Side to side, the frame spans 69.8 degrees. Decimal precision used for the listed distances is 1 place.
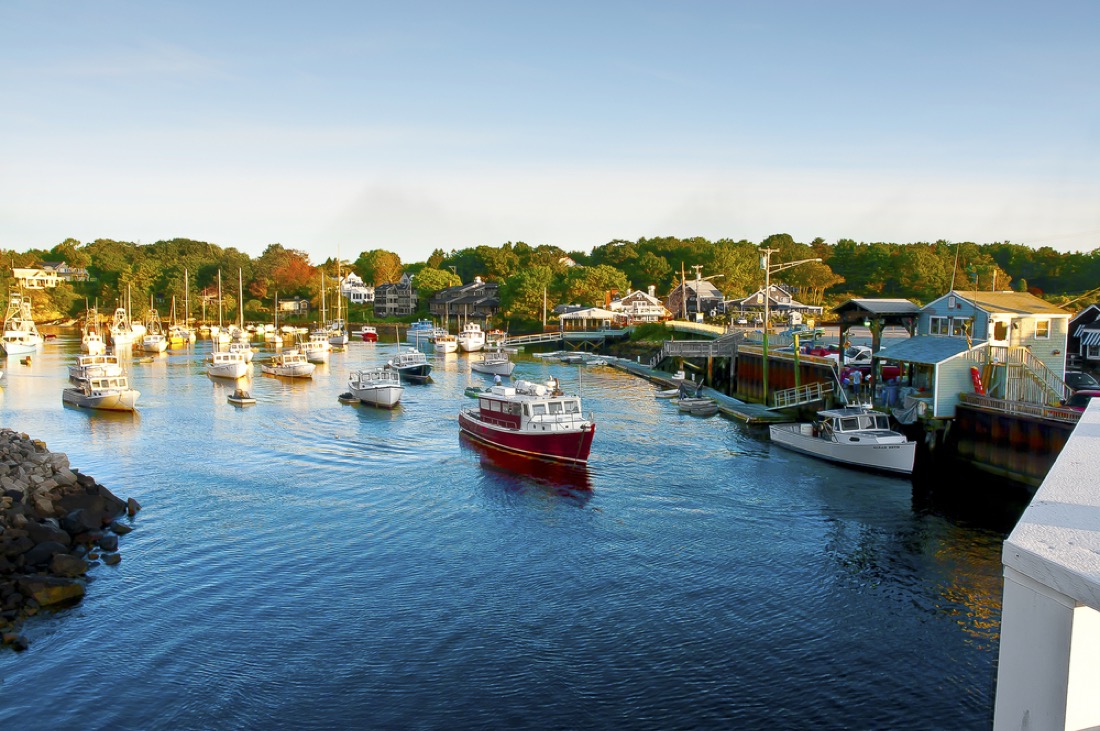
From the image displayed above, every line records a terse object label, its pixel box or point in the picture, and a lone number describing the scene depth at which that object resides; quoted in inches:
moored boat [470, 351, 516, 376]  3295.8
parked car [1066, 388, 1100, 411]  1426.8
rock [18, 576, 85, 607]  887.1
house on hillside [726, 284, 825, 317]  3720.5
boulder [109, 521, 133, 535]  1141.7
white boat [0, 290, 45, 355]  3927.2
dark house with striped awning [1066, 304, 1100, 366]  2096.5
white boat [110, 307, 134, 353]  4577.3
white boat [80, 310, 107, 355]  3897.6
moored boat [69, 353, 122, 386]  2346.2
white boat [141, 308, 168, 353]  4269.2
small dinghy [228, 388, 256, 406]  2370.6
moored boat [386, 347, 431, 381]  3011.8
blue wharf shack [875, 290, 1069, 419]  1477.6
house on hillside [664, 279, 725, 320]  4864.7
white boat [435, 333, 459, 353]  4215.1
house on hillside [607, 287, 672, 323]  5167.3
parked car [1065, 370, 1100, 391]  1643.7
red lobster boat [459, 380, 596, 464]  1576.0
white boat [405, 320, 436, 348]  5035.4
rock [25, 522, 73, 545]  1008.2
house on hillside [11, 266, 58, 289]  6328.3
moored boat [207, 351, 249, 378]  2980.3
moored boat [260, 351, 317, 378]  3041.3
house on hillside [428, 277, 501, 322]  5940.0
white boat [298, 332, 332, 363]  3791.8
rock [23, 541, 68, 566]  965.8
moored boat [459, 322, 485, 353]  4291.3
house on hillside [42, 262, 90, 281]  7185.0
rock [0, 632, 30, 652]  795.4
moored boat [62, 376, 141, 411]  2212.1
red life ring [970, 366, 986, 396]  1487.5
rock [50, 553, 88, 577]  955.3
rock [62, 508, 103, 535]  1093.8
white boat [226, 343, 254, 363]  3261.1
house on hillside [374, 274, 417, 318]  6899.6
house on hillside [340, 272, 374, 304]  7322.8
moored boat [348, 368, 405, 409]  2313.0
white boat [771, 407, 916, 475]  1441.9
